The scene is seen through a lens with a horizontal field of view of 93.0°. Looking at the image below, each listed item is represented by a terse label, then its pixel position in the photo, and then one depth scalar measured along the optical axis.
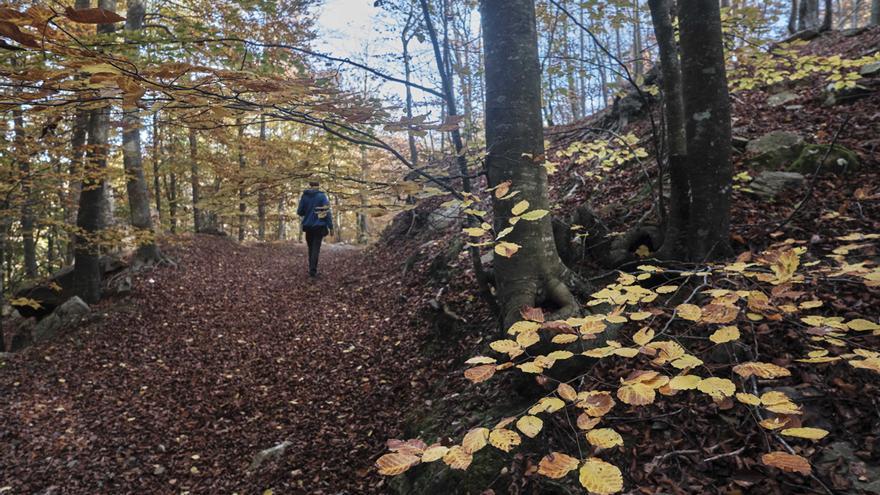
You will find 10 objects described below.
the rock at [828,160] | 3.76
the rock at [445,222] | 8.51
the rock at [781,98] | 6.04
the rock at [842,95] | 5.00
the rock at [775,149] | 4.22
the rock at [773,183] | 3.79
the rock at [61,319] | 6.70
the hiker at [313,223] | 8.96
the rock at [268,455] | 3.64
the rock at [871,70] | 5.16
